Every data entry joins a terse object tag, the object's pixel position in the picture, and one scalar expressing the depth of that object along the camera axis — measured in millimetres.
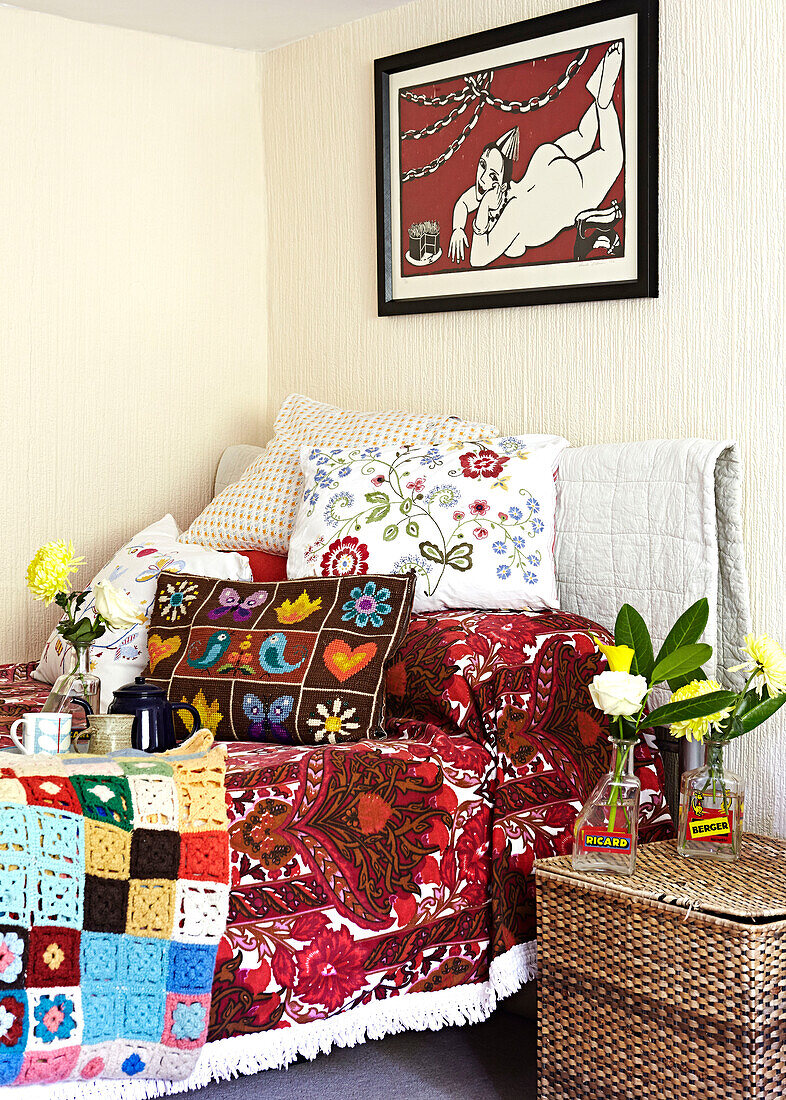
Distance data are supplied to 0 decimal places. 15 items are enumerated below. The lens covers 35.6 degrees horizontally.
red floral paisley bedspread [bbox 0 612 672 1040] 1786
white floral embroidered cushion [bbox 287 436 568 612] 2383
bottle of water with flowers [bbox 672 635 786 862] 1979
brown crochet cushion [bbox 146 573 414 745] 2102
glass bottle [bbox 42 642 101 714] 1969
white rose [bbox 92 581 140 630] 1978
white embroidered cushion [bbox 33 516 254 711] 2408
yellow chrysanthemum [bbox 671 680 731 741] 2000
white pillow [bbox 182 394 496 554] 2764
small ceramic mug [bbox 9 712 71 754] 1855
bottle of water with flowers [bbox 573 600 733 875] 1849
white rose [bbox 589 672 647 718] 1837
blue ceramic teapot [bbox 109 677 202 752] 1896
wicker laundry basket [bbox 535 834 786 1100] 1702
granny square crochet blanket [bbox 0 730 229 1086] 1545
